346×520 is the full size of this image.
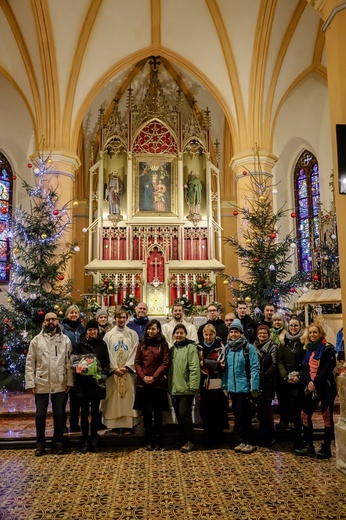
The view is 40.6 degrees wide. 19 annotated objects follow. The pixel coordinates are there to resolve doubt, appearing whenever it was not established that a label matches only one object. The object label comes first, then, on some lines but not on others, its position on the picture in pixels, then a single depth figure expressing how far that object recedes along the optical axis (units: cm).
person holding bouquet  505
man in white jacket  509
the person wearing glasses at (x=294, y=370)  505
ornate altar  1308
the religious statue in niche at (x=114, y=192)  1366
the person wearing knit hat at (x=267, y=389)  524
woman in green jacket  521
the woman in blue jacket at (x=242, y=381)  509
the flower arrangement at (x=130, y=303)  1082
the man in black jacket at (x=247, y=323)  610
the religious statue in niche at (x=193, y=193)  1388
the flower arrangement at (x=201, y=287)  1239
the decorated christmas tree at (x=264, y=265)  927
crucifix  1281
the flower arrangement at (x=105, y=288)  1213
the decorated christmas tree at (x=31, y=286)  852
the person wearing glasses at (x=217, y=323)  624
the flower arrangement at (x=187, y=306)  1123
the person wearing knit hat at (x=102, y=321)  603
